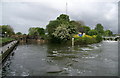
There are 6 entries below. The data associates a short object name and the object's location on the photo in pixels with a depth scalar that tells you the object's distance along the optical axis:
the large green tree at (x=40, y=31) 49.86
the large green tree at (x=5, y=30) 36.01
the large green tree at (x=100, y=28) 63.12
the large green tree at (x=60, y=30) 22.41
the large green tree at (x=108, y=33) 70.74
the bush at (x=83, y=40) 21.41
